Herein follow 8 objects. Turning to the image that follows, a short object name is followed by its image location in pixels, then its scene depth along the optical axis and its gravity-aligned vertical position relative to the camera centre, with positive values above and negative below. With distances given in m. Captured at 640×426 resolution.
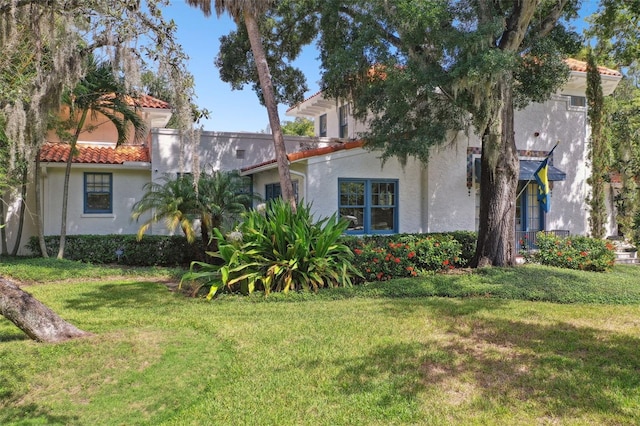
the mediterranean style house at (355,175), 13.56 +1.59
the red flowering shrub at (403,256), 10.70 -0.69
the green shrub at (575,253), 12.59 -0.72
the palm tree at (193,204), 12.44 +0.61
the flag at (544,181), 13.42 +1.29
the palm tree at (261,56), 11.46 +4.23
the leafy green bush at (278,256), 9.34 -0.61
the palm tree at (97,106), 12.98 +3.46
